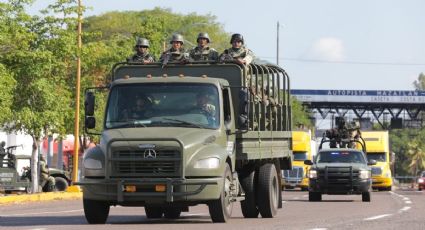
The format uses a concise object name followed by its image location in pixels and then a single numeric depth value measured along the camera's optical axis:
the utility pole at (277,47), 83.43
